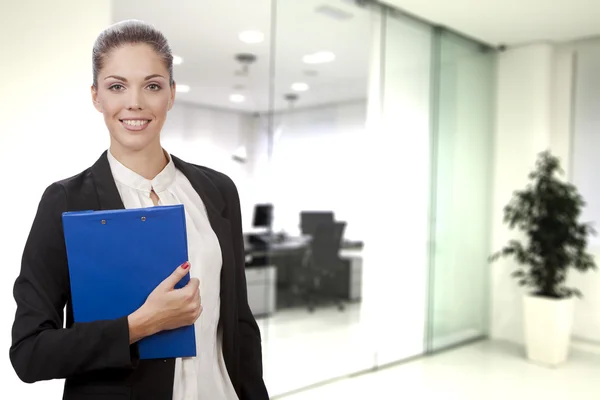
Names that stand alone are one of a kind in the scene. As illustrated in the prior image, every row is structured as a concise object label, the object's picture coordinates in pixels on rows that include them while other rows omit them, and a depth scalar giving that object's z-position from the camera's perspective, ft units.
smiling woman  3.23
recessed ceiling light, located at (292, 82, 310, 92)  12.66
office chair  12.95
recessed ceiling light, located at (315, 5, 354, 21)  13.30
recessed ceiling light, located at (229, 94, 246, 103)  12.12
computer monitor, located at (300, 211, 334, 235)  12.99
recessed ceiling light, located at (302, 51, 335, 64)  12.92
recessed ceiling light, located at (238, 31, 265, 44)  12.56
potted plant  16.03
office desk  12.03
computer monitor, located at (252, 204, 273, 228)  12.30
